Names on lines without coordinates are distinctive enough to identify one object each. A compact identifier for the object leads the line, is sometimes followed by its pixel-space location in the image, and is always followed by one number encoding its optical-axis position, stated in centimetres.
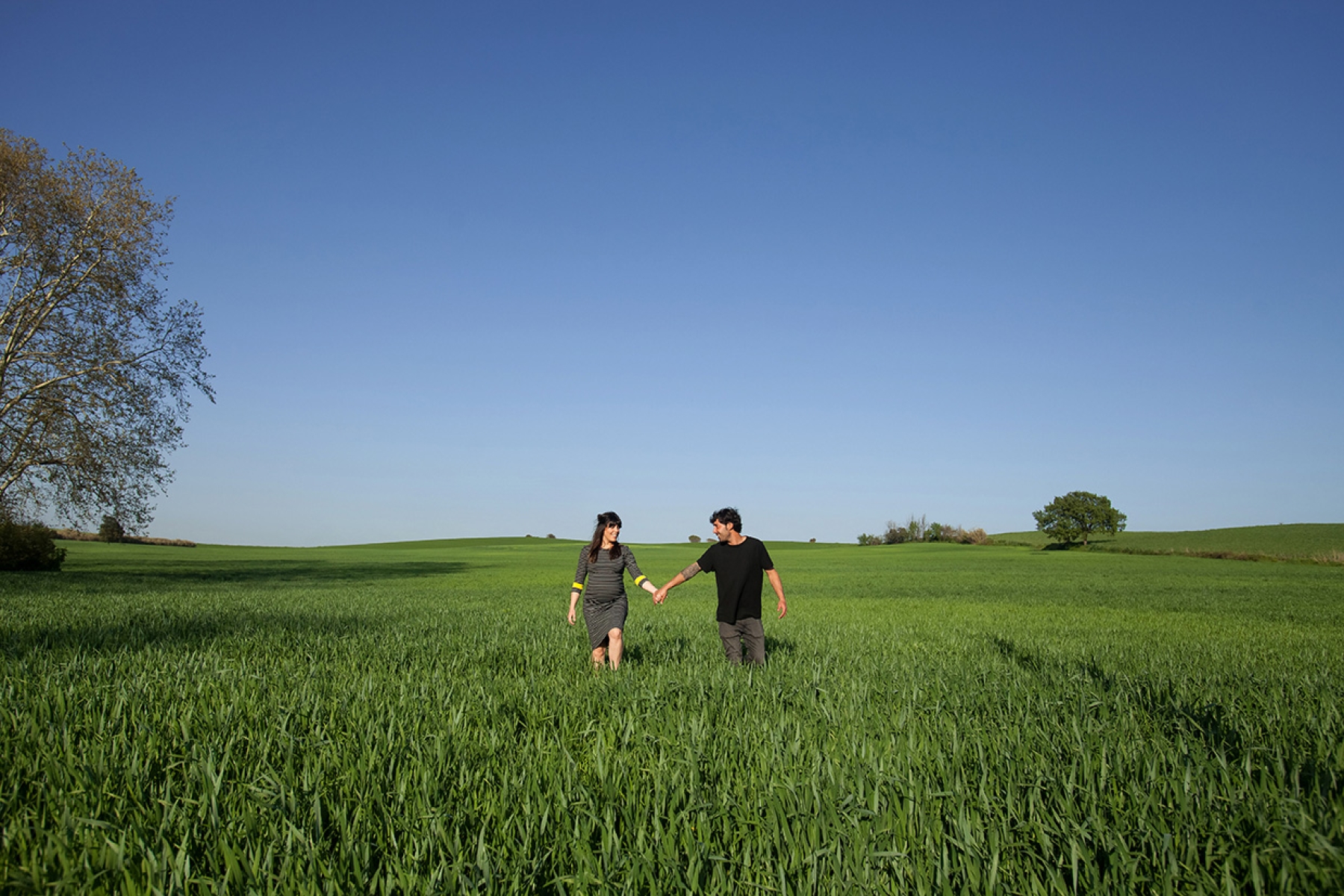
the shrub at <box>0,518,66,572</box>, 3044
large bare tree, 2466
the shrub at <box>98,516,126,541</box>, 2700
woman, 854
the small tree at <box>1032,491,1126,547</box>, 8419
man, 834
